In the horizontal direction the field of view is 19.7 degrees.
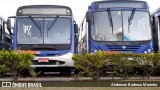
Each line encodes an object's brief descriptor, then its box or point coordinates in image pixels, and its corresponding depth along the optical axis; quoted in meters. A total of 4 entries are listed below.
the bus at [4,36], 24.02
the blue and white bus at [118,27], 20.88
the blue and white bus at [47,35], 20.42
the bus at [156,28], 22.43
